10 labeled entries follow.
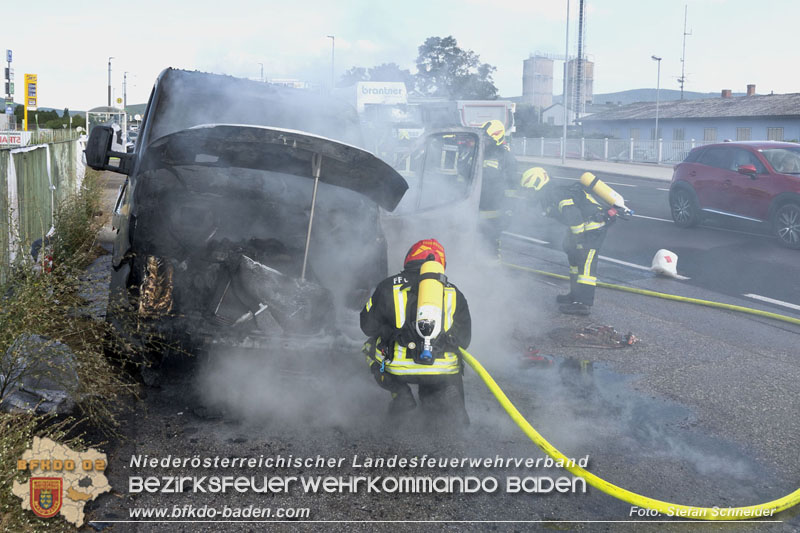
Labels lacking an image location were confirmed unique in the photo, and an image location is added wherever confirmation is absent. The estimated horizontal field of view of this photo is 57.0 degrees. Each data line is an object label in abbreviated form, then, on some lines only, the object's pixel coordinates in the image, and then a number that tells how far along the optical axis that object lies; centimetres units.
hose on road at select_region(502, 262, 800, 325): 733
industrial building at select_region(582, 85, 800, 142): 4378
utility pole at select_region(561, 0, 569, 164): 3508
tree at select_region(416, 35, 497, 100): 1986
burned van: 458
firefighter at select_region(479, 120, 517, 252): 848
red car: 1170
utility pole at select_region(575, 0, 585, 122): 5954
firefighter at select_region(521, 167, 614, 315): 767
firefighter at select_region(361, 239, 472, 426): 431
